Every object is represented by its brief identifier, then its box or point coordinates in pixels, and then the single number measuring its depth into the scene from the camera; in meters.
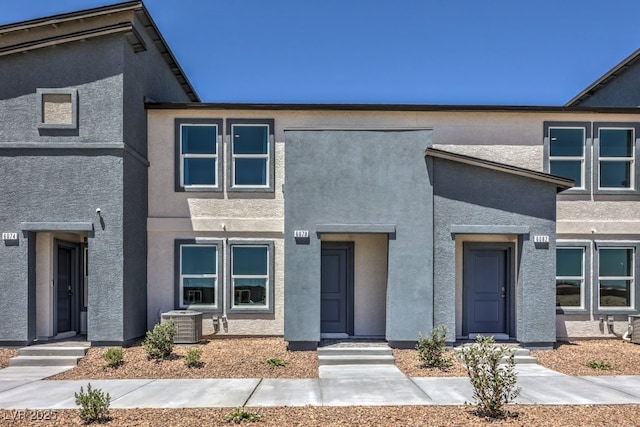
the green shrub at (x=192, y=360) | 9.53
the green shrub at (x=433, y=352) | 9.61
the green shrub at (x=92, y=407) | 6.47
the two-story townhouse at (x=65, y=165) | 10.94
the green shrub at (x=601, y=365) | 9.68
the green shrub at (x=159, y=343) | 9.99
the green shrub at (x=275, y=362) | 9.56
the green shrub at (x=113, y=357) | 9.60
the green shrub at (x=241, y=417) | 6.48
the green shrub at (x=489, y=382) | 6.70
